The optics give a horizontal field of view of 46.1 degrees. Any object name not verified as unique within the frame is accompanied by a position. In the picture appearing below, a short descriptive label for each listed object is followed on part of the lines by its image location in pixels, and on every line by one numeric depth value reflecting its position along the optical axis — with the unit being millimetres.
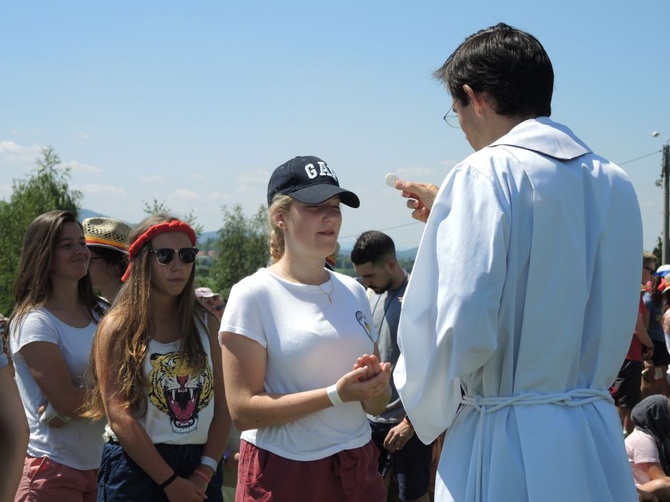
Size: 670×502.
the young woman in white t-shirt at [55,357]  3727
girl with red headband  3240
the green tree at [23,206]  38656
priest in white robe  2025
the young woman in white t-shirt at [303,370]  2797
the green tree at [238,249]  71250
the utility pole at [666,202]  28297
